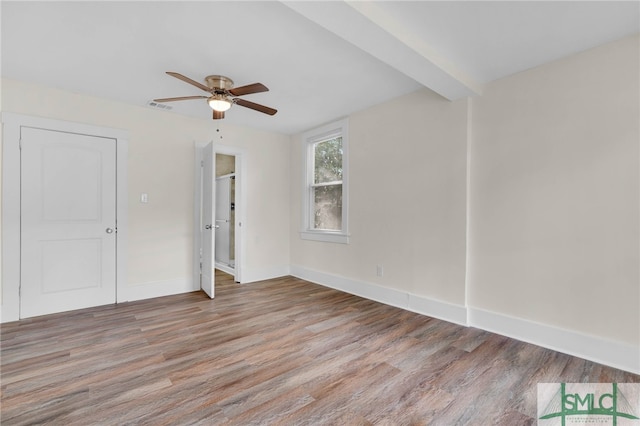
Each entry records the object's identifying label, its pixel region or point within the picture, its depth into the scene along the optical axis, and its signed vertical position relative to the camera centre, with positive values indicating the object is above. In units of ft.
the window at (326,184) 14.14 +1.32
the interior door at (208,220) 12.75 -0.51
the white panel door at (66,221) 10.39 -0.55
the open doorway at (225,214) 19.21 -0.38
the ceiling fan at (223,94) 8.78 +3.50
